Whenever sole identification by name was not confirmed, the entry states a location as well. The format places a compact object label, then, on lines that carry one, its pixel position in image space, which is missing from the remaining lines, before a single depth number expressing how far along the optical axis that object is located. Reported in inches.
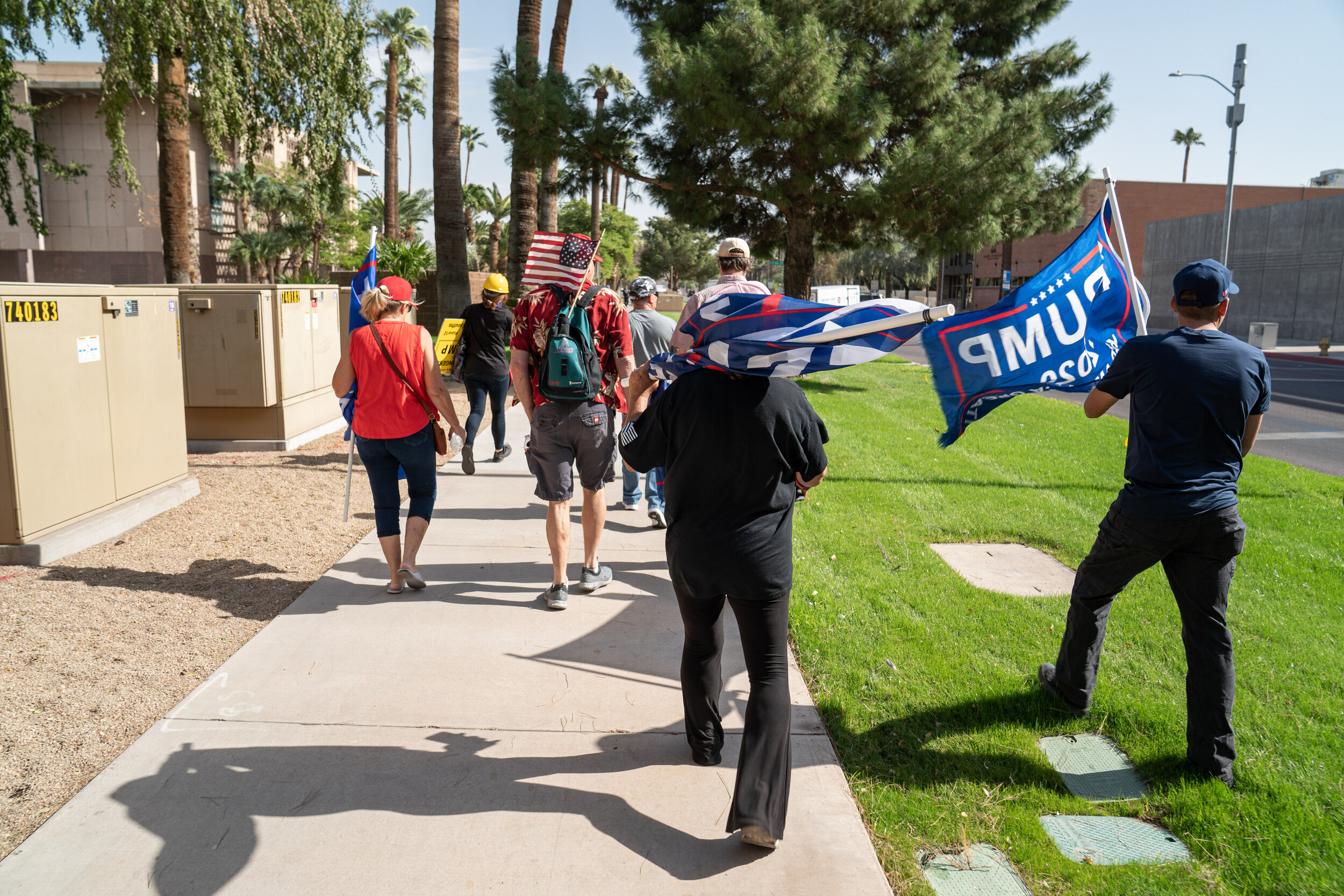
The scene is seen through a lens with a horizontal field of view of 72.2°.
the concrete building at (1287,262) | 1400.1
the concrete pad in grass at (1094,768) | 136.3
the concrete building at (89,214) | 1291.8
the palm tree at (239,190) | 1469.0
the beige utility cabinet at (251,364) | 364.8
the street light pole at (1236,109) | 949.8
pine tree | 620.7
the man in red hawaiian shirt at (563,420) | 202.8
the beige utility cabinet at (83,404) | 221.5
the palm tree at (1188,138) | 3511.3
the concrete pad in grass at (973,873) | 114.8
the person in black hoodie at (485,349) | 349.7
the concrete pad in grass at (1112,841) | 120.6
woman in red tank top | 201.6
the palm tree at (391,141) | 1432.1
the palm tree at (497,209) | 2485.2
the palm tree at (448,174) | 593.3
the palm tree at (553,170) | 735.7
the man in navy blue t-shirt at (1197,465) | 132.9
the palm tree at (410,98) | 2325.3
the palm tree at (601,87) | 738.2
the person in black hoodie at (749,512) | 120.3
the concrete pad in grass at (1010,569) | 226.8
